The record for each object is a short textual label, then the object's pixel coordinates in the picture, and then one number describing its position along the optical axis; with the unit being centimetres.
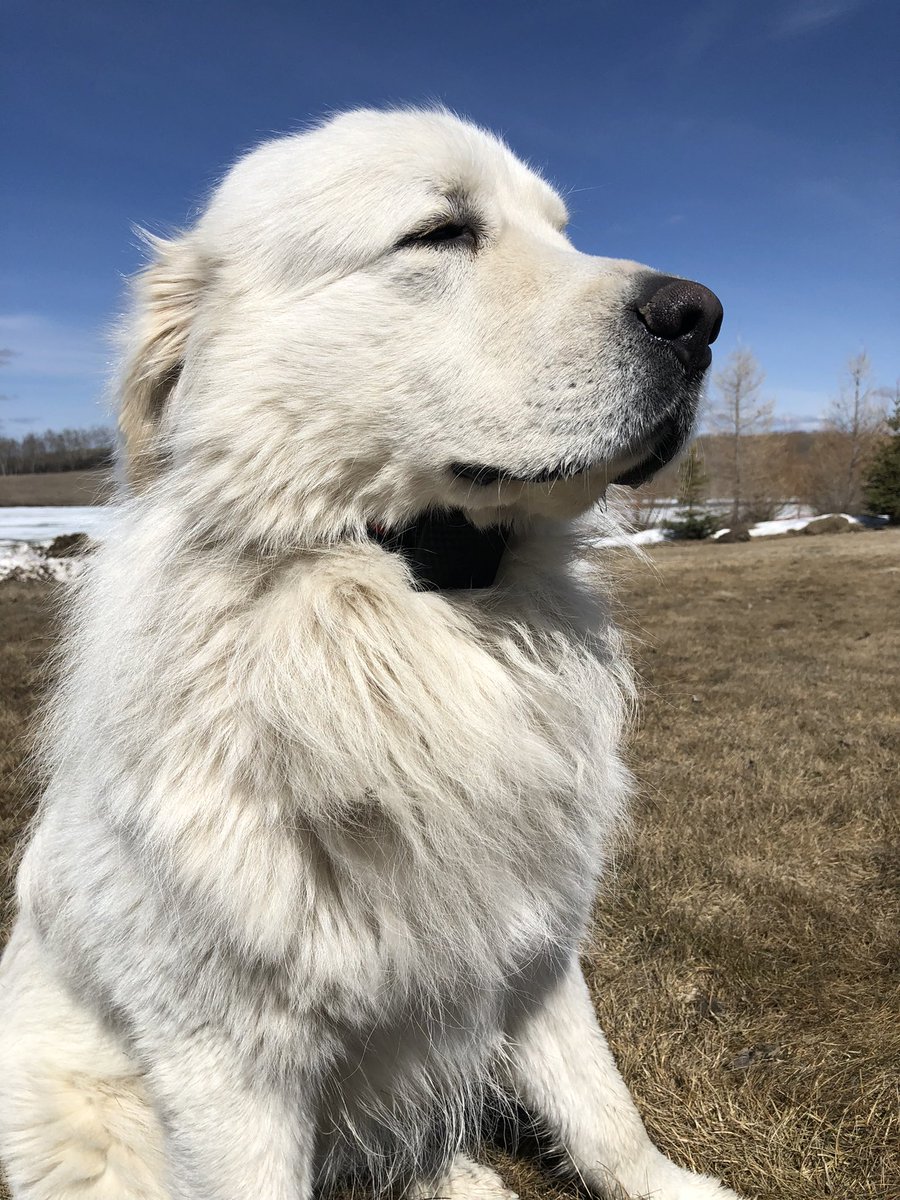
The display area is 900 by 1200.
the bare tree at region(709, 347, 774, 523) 3516
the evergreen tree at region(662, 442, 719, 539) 2739
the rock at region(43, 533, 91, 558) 1267
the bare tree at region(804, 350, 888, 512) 3875
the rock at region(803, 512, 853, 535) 2645
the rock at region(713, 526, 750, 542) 2522
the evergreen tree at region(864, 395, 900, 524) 3017
